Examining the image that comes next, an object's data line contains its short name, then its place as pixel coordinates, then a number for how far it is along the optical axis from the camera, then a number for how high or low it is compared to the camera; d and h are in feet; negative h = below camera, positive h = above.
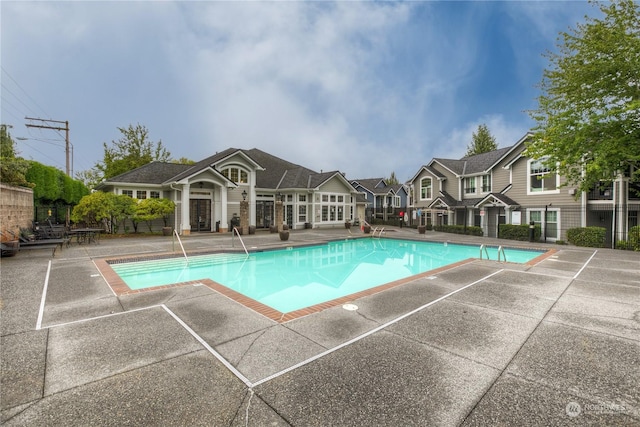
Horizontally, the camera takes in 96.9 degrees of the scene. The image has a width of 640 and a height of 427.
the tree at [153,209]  60.03 +0.33
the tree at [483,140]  135.95 +34.15
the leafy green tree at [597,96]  41.42 +18.30
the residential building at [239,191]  65.98 +5.37
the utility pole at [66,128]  89.45 +26.19
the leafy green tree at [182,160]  149.18 +26.75
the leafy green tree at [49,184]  54.49 +5.61
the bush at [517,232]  59.57 -4.63
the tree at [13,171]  39.96 +5.87
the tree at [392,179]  231.09 +26.36
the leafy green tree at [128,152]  117.08 +24.88
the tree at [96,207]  54.44 +0.66
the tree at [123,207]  56.85 +0.69
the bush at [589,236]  49.83 -4.59
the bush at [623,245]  45.91 -5.53
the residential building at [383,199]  135.13 +5.96
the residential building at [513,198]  53.21 +3.11
